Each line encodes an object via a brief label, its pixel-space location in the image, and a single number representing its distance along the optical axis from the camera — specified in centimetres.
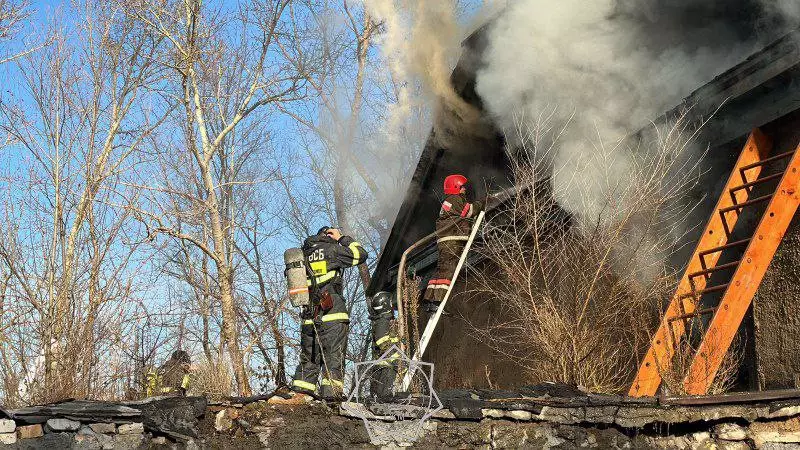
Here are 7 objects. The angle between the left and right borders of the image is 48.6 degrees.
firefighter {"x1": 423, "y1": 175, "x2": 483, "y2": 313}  879
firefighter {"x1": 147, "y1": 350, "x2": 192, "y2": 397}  1116
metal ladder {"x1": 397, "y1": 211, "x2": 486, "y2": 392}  823
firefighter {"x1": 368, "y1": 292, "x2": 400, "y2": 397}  815
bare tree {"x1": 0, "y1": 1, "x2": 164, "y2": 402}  1188
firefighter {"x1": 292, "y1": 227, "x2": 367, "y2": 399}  792
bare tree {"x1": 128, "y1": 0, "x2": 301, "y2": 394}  1329
